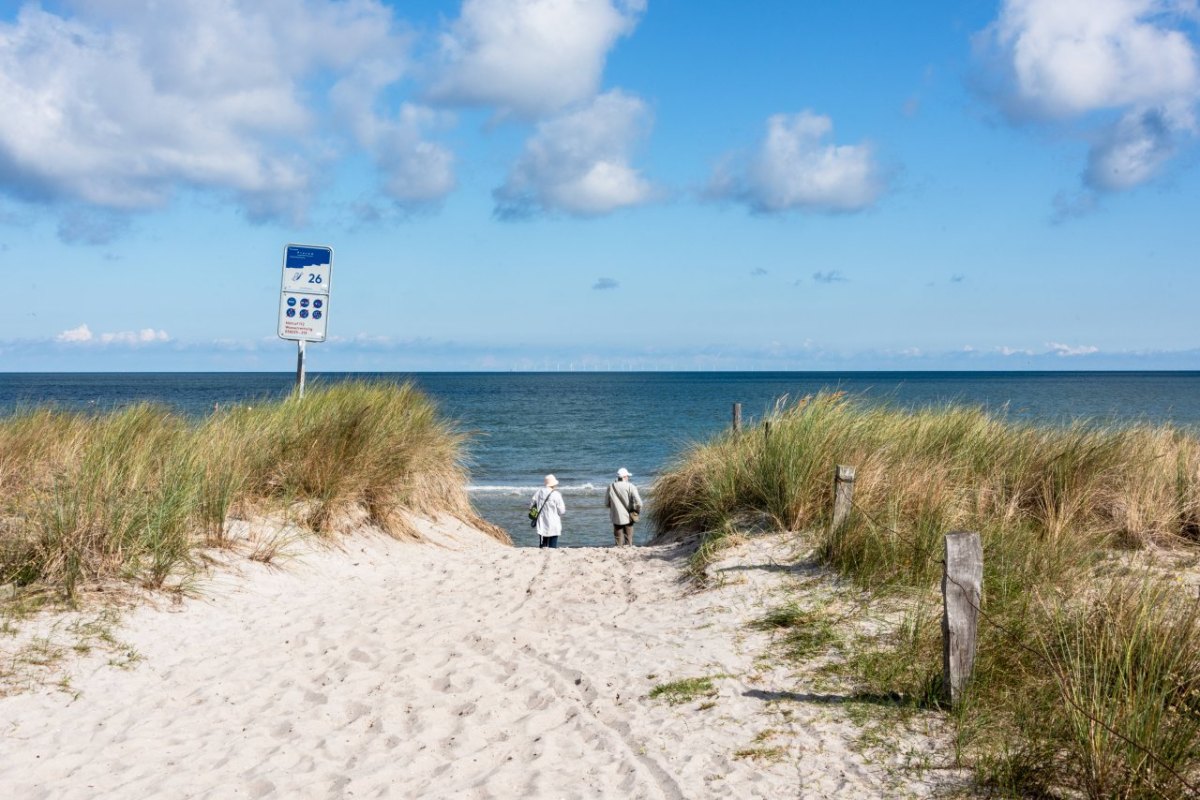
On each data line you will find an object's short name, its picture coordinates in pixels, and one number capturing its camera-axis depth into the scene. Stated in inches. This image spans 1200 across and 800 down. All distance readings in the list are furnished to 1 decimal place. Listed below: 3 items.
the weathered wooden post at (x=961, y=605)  194.1
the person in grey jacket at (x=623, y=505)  541.0
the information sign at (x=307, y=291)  518.3
